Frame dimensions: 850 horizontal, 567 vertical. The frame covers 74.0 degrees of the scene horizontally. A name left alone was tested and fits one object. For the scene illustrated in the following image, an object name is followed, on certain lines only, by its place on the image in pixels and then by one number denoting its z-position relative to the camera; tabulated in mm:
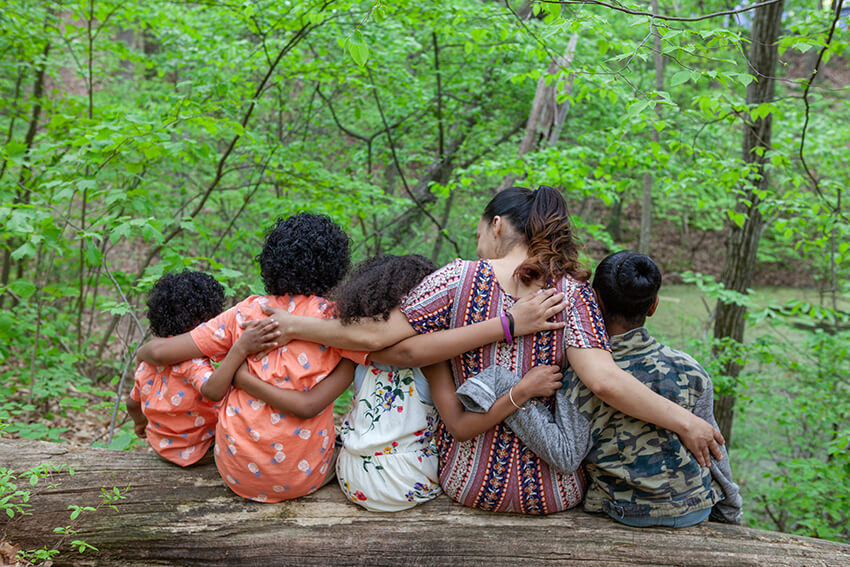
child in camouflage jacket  1889
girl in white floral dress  1912
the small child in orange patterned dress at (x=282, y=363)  2062
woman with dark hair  1956
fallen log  1946
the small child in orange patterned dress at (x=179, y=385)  2291
